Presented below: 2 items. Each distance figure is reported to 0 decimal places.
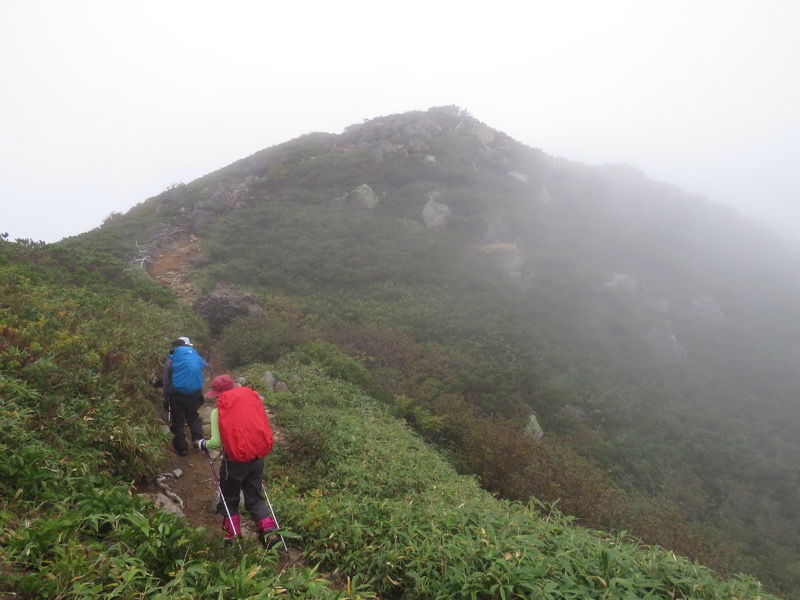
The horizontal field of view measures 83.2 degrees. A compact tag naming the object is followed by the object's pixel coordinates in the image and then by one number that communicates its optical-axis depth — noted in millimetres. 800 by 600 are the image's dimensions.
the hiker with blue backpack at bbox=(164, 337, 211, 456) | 6730
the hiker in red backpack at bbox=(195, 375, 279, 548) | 4699
